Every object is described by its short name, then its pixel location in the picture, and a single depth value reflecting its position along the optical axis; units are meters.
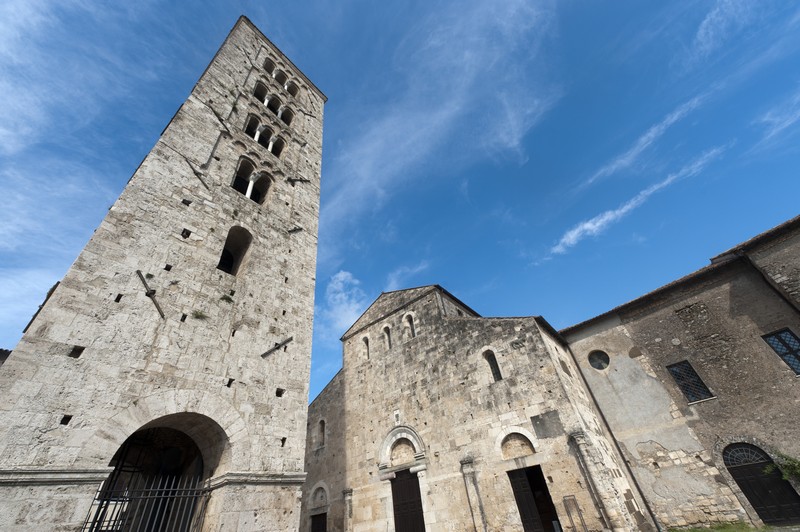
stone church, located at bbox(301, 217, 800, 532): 10.07
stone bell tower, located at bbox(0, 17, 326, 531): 4.91
